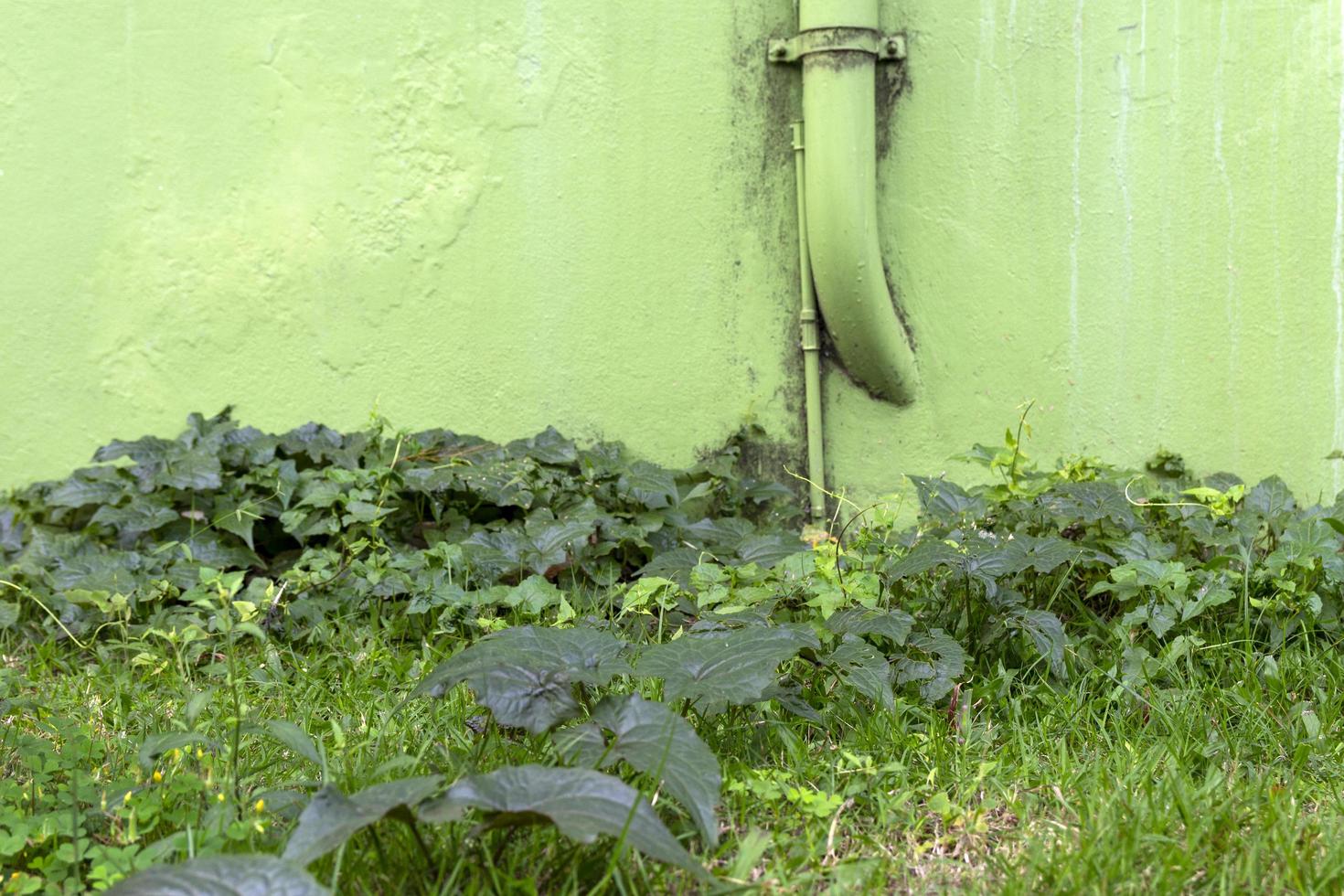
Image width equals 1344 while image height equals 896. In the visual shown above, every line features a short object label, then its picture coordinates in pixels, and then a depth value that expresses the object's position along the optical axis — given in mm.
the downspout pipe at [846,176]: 3023
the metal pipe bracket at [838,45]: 3008
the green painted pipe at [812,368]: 3180
